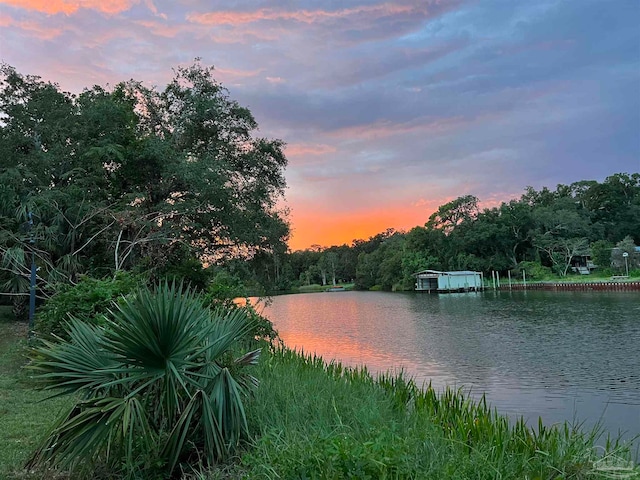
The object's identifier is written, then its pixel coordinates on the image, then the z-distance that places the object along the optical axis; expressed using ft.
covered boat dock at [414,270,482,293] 196.85
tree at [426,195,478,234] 219.41
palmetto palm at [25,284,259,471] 12.42
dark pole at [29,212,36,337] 38.92
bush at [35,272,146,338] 31.27
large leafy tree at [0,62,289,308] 49.49
